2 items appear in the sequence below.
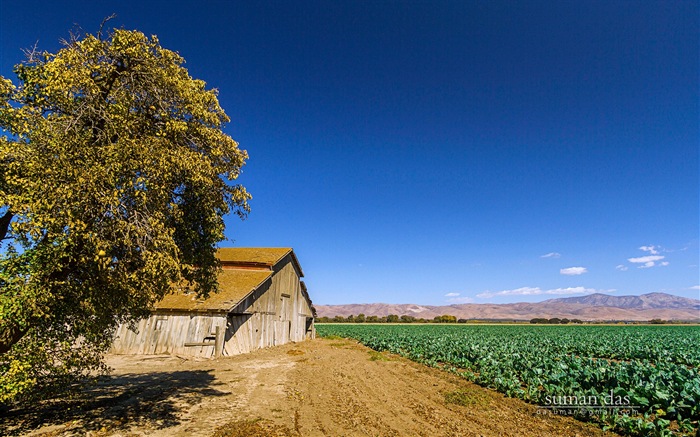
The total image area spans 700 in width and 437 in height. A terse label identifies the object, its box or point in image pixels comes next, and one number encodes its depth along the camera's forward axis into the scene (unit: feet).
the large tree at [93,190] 21.47
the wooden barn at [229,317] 68.85
